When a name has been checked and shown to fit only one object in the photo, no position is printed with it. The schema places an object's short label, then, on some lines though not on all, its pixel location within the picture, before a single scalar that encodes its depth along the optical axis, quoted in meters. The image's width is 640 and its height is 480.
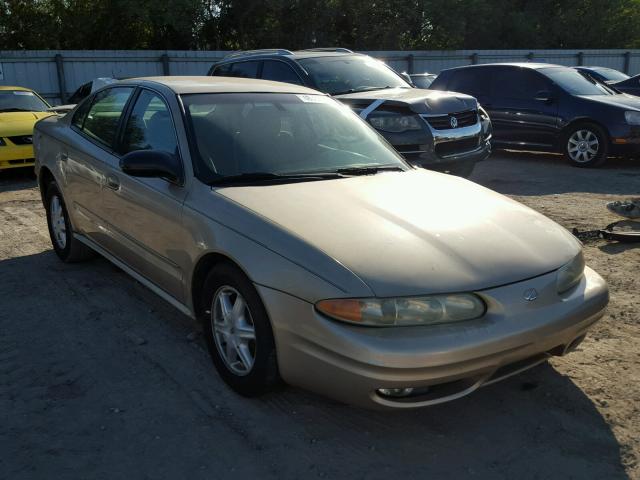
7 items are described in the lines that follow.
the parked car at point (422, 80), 15.63
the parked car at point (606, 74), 15.57
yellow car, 9.71
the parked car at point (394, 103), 7.48
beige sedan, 2.67
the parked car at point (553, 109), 10.02
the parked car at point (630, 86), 13.96
